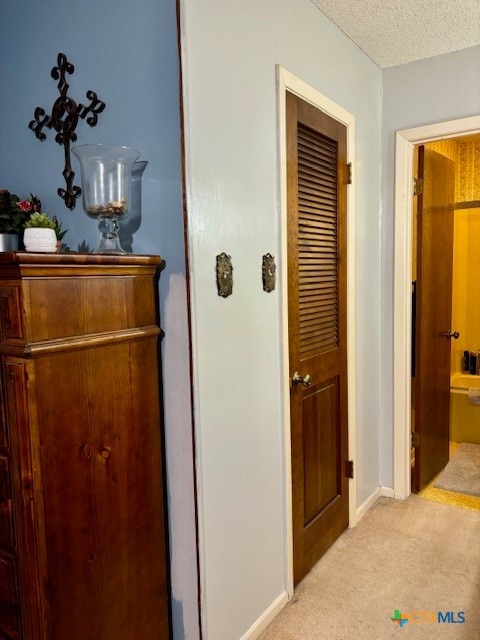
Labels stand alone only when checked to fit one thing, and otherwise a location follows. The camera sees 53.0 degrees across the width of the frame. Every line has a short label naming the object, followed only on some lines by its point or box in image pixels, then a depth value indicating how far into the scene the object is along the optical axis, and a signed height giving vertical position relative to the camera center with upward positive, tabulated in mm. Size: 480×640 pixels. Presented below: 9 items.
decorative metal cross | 1698 +562
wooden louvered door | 2008 -256
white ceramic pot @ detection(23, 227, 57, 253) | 1371 +108
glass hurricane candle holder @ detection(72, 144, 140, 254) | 1438 +273
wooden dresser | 1190 -474
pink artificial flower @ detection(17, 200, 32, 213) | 1579 +234
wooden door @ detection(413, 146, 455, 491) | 2854 -289
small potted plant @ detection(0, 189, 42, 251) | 1579 +195
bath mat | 2995 -1360
